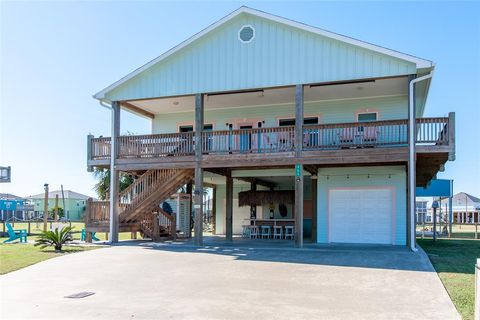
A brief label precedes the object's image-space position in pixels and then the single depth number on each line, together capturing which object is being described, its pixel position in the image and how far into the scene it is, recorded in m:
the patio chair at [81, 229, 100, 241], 20.09
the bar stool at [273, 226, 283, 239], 22.83
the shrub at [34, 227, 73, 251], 16.19
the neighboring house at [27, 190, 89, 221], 73.03
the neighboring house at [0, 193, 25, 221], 29.84
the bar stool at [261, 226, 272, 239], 23.09
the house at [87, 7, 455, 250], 16.36
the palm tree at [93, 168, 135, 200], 39.19
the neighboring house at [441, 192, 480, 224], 53.47
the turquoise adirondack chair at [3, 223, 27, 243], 20.51
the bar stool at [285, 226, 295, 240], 22.66
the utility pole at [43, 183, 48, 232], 24.32
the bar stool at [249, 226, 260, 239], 23.27
